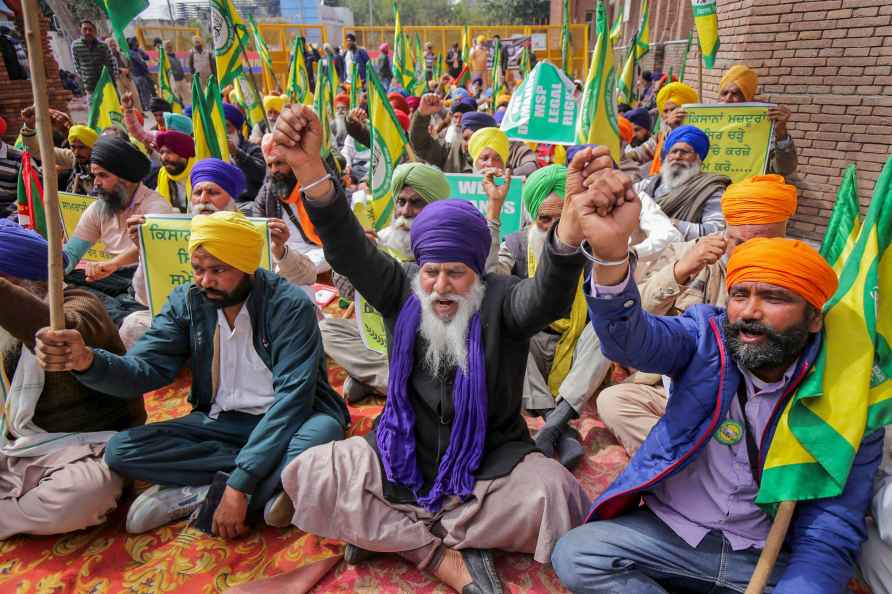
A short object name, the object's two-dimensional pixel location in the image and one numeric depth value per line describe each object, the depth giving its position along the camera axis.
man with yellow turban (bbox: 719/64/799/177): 4.96
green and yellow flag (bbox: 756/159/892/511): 1.71
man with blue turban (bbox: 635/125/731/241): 4.25
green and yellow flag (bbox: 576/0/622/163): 3.67
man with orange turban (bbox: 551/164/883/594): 1.75
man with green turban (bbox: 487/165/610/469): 3.12
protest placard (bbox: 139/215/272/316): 3.46
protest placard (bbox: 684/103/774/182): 4.94
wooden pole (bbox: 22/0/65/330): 1.47
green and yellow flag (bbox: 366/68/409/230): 4.53
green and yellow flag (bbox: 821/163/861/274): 2.02
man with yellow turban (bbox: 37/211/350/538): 2.47
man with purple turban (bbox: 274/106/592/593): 2.18
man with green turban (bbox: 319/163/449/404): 3.67
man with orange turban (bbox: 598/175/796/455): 2.97
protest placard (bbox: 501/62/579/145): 5.25
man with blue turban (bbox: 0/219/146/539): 2.43
